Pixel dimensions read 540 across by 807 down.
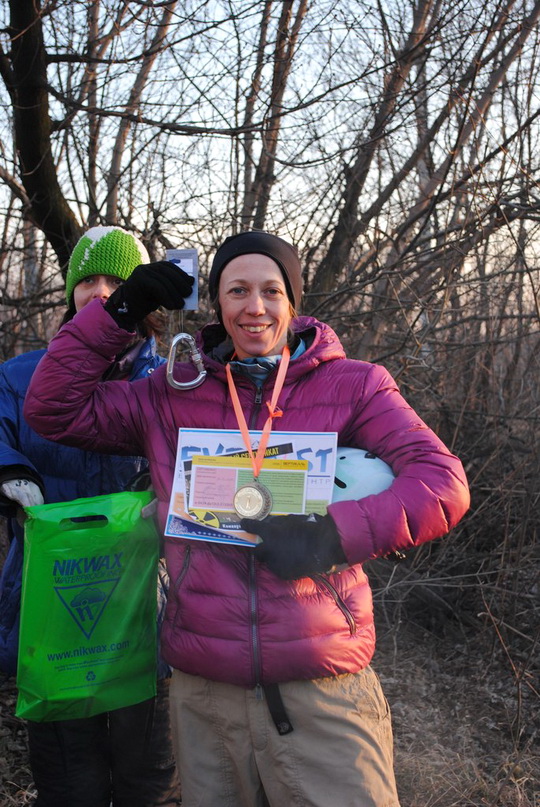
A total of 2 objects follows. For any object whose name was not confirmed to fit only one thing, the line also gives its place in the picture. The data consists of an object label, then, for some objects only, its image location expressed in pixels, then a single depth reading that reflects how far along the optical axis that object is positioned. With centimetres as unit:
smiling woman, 177
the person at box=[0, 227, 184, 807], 232
